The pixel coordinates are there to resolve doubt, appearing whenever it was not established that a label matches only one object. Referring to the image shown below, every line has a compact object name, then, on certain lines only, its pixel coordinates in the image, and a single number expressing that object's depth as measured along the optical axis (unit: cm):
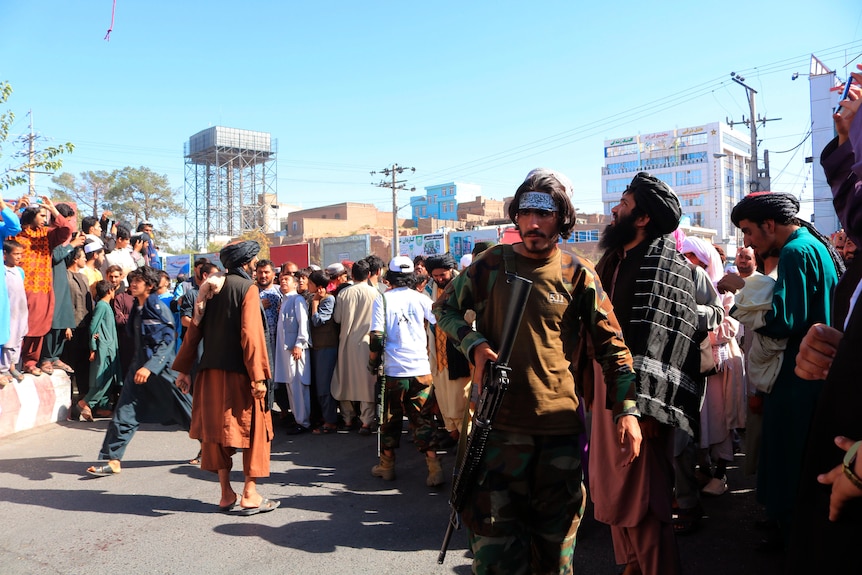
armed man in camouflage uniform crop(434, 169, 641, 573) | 259
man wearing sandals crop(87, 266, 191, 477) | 586
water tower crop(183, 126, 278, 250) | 8419
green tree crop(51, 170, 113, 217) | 5781
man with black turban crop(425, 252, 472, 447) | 554
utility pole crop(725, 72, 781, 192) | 3216
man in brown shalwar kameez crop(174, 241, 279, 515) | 475
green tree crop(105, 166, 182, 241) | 6275
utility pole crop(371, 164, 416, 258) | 4776
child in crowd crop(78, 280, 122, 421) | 846
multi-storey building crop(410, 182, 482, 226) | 8719
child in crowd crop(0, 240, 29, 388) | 774
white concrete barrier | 749
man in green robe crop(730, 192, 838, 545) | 341
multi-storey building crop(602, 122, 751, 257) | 9169
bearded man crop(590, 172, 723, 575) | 304
